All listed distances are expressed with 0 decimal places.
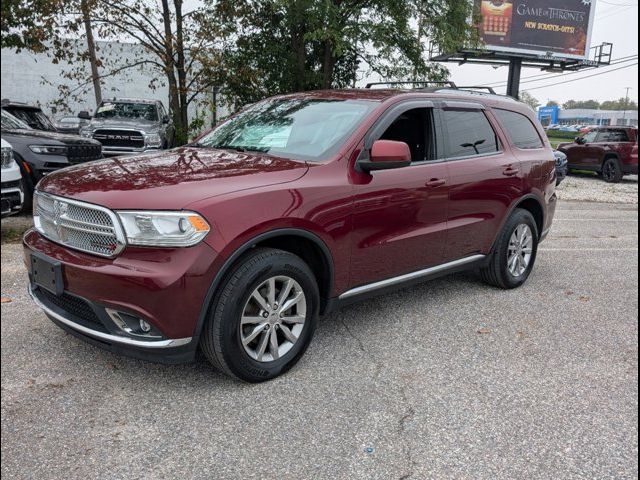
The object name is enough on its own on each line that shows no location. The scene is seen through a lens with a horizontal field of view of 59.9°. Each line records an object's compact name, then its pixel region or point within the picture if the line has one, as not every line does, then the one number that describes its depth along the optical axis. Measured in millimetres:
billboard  27734
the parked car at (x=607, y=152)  17328
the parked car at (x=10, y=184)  6211
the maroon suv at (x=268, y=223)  2850
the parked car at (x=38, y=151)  7234
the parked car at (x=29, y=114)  9658
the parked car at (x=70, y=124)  13469
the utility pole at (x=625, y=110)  70656
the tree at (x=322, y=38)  12859
